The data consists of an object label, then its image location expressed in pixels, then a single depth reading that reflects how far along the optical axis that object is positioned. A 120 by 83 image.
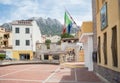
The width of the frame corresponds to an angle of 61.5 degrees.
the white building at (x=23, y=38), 21.18
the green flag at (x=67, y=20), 12.34
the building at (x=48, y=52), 21.00
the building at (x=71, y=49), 19.23
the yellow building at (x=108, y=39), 4.32
